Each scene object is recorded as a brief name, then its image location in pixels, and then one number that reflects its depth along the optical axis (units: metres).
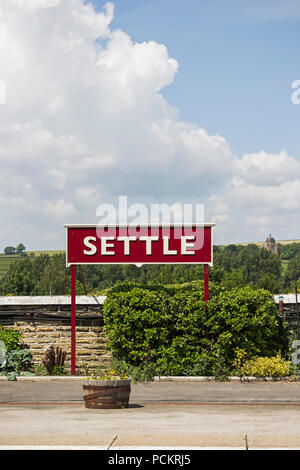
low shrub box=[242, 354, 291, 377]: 21.06
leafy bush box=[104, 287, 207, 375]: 21.55
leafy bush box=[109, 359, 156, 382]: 21.03
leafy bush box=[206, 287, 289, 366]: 21.59
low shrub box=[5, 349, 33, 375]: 22.31
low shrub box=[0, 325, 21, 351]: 22.77
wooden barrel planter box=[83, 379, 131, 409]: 15.35
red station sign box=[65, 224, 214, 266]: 22.28
